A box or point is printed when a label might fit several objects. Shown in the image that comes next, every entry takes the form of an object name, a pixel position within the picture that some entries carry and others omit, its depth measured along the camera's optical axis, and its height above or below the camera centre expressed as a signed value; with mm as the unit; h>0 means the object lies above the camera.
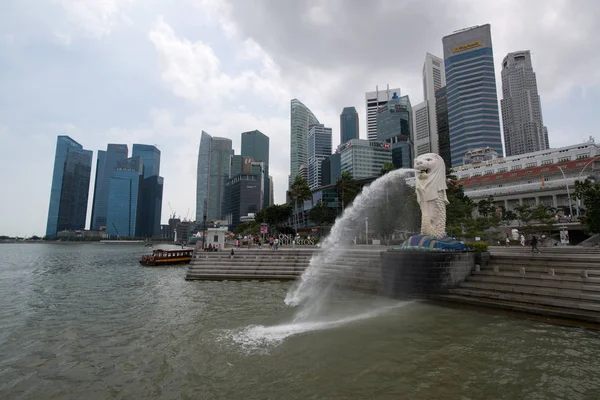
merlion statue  21170 +3301
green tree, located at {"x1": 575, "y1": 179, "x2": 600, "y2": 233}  31422 +3081
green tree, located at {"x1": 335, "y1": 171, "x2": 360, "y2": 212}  62969 +10707
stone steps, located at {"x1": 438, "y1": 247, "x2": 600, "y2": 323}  13570 -2340
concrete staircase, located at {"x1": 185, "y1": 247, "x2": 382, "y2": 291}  23500 -2354
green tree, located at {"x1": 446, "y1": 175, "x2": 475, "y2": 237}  41156 +4031
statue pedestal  18344 -1897
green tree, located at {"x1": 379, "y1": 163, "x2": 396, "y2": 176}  62741 +14870
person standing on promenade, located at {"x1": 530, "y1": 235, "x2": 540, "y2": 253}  22922 -176
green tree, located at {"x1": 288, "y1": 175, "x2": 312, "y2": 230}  71188 +11299
